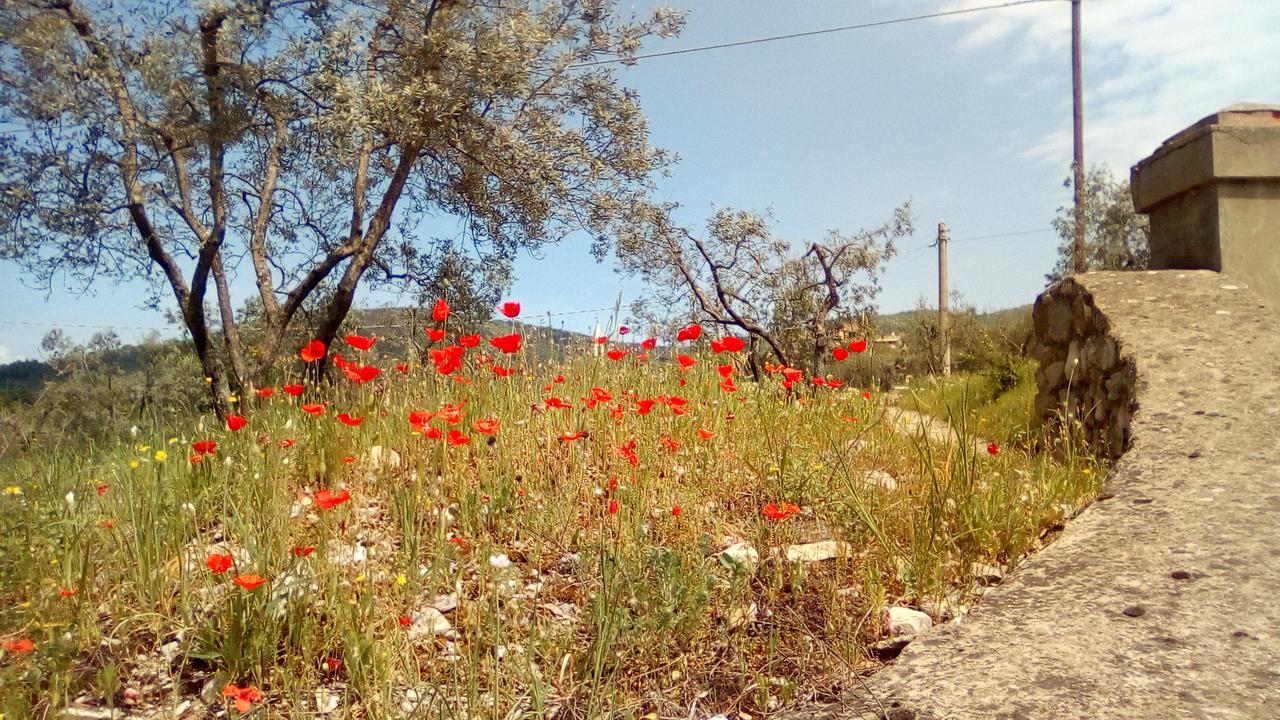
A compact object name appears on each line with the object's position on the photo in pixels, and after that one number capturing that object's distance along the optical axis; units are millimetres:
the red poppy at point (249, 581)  1942
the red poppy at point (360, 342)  3027
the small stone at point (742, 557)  2489
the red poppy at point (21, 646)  1938
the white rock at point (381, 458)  3311
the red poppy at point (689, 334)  3938
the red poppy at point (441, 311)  3457
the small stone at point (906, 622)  2416
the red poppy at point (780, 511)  2453
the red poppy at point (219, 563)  2043
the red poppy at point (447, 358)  3146
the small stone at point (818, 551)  2737
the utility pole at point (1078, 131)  14070
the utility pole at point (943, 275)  22172
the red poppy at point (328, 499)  2156
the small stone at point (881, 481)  3329
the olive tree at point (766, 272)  12859
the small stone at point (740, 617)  2430
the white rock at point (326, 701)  2092
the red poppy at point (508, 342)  3224
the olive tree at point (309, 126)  9258
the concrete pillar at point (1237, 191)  4699
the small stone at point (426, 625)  2404
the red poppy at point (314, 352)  3205
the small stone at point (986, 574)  2762
